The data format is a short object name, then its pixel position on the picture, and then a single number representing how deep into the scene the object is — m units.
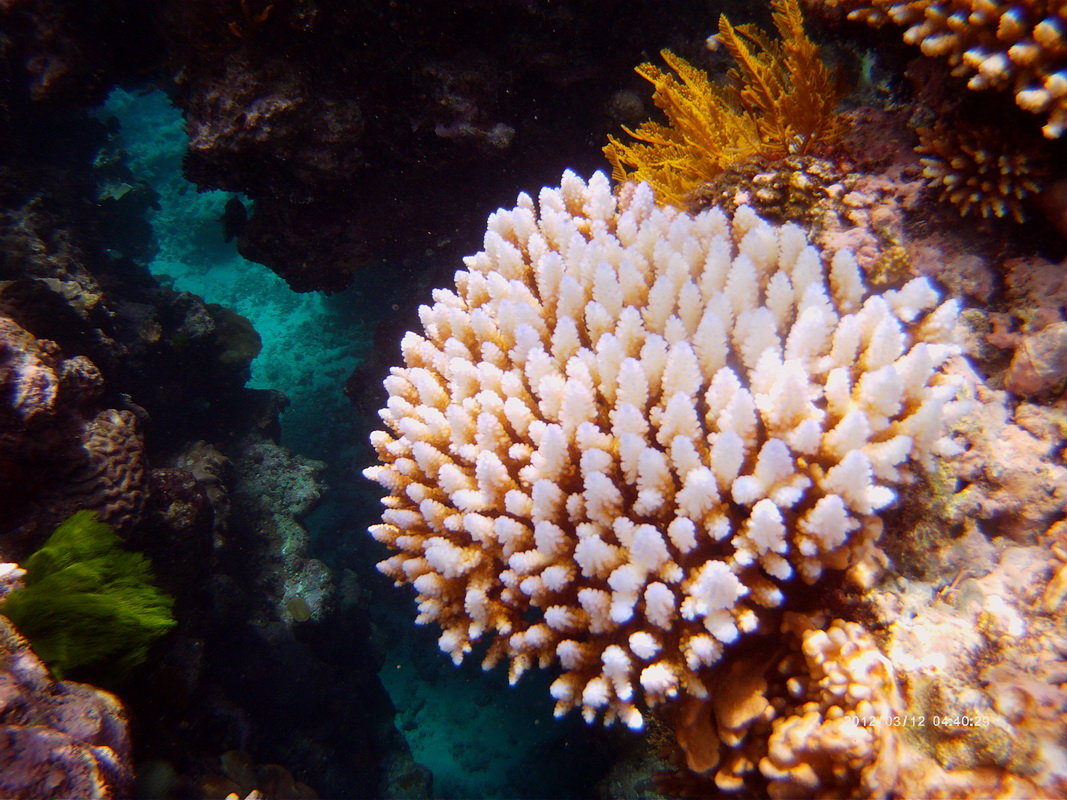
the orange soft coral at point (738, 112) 0.48
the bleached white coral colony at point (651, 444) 0.37
